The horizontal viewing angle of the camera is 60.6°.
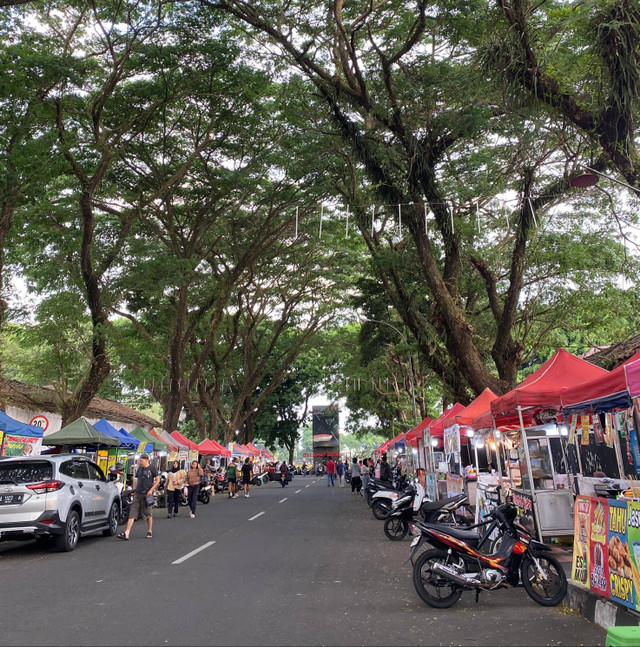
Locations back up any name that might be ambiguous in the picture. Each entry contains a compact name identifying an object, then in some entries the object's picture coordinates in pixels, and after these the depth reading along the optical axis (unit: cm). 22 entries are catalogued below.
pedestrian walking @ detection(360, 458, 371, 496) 2528
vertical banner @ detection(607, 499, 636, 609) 506
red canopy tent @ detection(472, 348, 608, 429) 921
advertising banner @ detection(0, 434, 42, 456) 1473
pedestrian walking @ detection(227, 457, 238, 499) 2662
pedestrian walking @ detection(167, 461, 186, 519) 1725
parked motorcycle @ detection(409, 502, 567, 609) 611
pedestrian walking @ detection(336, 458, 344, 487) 4376
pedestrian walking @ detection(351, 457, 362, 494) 2655
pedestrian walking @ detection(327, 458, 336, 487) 3717
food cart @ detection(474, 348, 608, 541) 951
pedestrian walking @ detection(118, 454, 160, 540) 1205
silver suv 947
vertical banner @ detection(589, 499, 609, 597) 554
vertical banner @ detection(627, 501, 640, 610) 492
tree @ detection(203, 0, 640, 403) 1227
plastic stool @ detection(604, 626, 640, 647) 327
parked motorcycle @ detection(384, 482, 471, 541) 1171
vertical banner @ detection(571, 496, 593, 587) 601
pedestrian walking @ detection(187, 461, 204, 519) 1708
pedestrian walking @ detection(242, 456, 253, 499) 2599
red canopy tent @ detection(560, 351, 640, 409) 653
